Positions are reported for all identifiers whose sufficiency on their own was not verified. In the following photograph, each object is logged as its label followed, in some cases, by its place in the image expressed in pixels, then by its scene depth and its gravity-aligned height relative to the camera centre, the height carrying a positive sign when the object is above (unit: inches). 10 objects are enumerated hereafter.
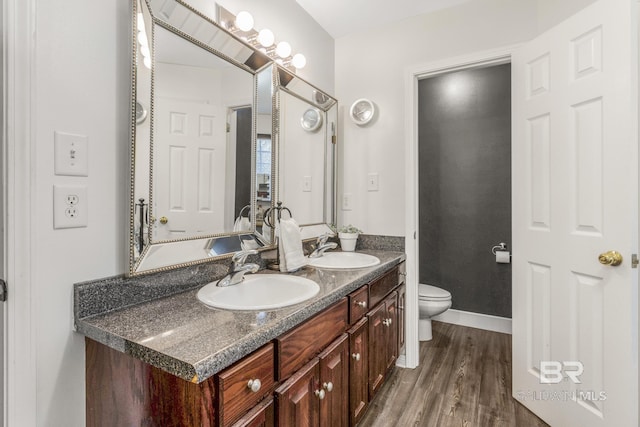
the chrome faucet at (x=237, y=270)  49.3 -9.0
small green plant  87.9 -4.3
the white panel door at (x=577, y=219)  50.4 -1.0
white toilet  100.0 -29.2
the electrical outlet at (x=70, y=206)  34.4 +0.8
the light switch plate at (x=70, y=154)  34.5 +6.6
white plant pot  86.4 -7.5
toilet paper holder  110.0 -11.7
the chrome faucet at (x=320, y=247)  75.4 -8.2
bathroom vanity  28.8 -16.2
